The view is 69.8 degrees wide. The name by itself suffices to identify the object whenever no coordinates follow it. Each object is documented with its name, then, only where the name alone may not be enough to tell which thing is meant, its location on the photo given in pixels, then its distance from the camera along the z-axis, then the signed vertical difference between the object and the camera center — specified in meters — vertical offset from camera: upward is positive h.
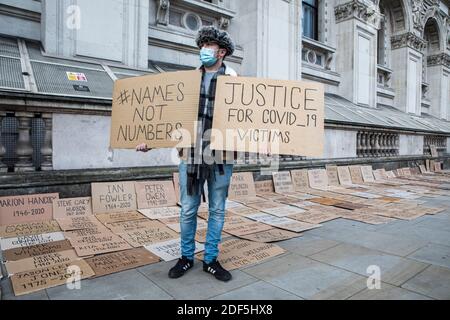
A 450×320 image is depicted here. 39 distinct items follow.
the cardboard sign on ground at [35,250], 2.99 -0.94
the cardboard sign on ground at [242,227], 4.00 -0.92
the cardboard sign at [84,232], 3.64 -0.90
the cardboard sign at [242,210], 5.02 -0.87
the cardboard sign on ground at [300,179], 7.40 -0.52
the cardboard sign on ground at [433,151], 13.81 +0.30
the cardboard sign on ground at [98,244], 3.18 -0.94
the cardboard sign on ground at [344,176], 8.55 -0.50
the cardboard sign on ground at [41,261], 2.72 -0.96
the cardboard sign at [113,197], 4.58 -0.62
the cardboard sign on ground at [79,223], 3.91 -0.87
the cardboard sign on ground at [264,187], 6.69 -0.64
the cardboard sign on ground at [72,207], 4.25 -0.72
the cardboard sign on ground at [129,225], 3.94 -0.90
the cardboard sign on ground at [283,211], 5.06 -0.88
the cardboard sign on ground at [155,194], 4.98 -0.62
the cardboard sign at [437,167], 13.21 -0.35
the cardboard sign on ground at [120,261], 2.82 -0.99
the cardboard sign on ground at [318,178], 7.77 -0.52
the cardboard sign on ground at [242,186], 6.15 -0.58
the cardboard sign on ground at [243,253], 3.03 -0.98
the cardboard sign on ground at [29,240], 3.28 -0.92
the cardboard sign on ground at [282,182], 7.00 -0.56
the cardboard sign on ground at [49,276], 2.44 -0.99
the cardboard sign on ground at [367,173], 9.35 -0.46
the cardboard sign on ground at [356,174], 8.98 -0.46
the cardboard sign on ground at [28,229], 3.62 -0.88
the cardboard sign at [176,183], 5.38 -0.47
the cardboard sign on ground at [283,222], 4.31 -0.93
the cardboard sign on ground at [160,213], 4.57 -0.84
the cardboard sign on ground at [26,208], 3.91 -0.68
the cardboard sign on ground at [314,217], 4.76 -0.91
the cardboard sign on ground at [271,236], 3.75 -0.96
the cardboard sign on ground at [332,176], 8.31 -0.48
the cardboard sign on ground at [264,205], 5.46 -0.84
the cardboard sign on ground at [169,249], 3.18 -0.97
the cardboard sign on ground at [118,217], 4.30 -0.85
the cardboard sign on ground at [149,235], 3.56 -0.94
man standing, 2.68 -0.13
